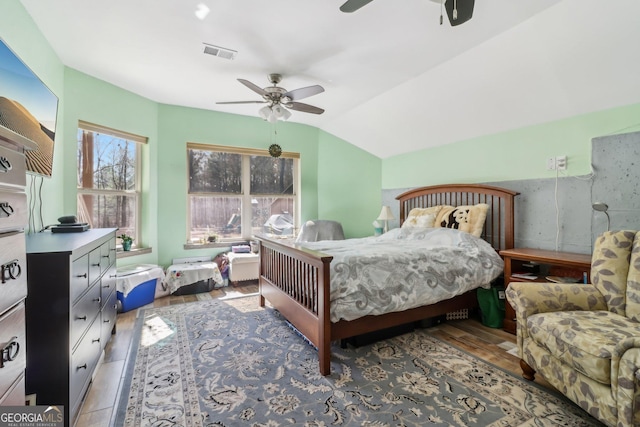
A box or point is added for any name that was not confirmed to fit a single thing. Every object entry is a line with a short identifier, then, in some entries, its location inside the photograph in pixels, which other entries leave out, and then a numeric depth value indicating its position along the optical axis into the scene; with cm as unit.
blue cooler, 330
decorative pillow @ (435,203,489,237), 321
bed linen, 217
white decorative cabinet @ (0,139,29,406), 83
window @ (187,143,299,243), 465
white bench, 431
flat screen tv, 162
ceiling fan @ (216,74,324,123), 293
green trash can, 282
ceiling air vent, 267
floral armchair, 132
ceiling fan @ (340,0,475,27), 159
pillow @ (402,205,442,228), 364
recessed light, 214
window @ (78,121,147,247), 351
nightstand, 244
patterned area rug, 163
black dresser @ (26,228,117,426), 134
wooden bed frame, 207
